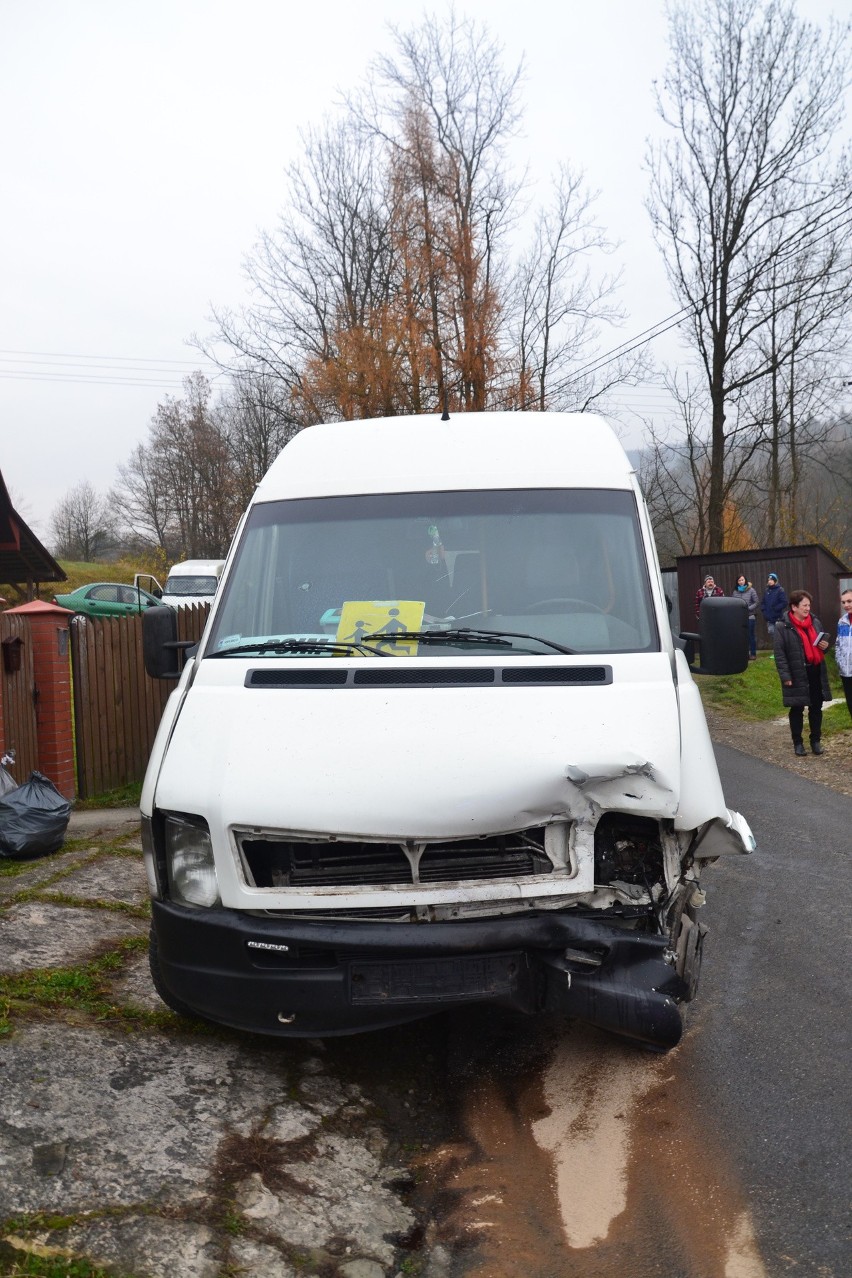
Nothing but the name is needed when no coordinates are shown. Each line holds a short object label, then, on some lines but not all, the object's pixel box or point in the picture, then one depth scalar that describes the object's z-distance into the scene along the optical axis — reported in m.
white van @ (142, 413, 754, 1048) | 3.65
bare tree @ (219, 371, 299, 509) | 40.13
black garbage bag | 6.95
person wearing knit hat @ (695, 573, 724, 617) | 21.95
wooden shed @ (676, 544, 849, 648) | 22.86
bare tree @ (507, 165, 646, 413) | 24.95
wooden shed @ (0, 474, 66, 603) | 28.44
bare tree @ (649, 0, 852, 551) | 26.52
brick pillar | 8.88
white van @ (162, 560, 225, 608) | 27.64
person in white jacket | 12.61
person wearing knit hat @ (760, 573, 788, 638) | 20.93
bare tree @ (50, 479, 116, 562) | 62.19
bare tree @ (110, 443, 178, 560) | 54.62
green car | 30.38
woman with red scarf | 12.45
